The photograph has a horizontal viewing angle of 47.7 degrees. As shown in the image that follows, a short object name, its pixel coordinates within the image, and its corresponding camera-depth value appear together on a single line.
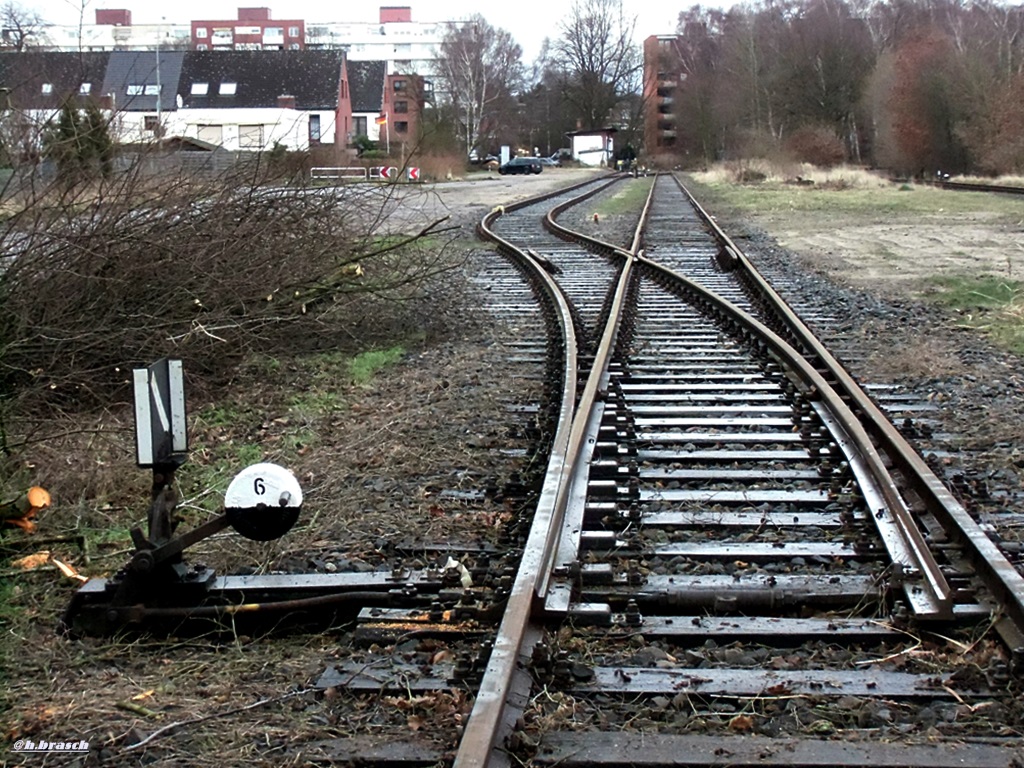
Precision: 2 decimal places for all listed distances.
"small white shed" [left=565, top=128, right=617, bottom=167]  97.88
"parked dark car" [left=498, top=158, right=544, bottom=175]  72.00
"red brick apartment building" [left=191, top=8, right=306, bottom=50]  139.88
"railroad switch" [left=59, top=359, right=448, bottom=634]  3.96
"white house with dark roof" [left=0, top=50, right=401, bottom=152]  73.75
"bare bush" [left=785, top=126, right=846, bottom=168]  58.12
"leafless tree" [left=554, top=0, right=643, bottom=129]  109.56
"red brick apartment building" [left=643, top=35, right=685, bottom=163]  116.12
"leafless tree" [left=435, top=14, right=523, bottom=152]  87.19
